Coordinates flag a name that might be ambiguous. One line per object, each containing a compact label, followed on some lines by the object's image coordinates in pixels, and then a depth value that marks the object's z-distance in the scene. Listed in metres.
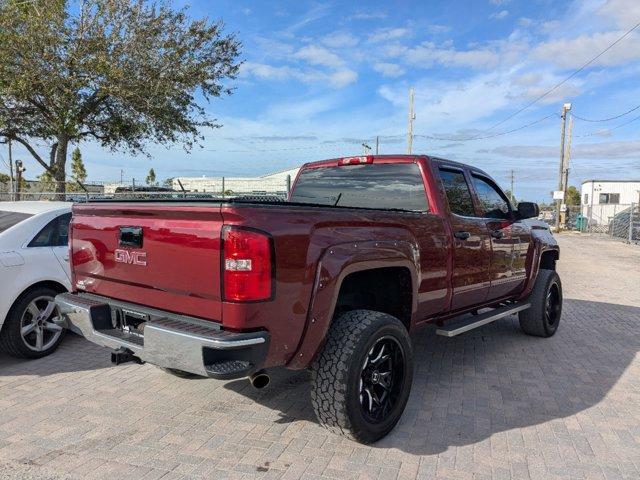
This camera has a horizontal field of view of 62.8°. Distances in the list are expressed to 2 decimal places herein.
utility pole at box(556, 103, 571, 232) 32.88
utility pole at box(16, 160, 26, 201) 29.16
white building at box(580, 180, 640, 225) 45.94
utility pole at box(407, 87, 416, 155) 33.16
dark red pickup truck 2.76
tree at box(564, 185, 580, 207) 69.82
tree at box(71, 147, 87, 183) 48.06
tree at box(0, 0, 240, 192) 14.60
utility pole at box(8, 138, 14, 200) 33.31
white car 4.71
